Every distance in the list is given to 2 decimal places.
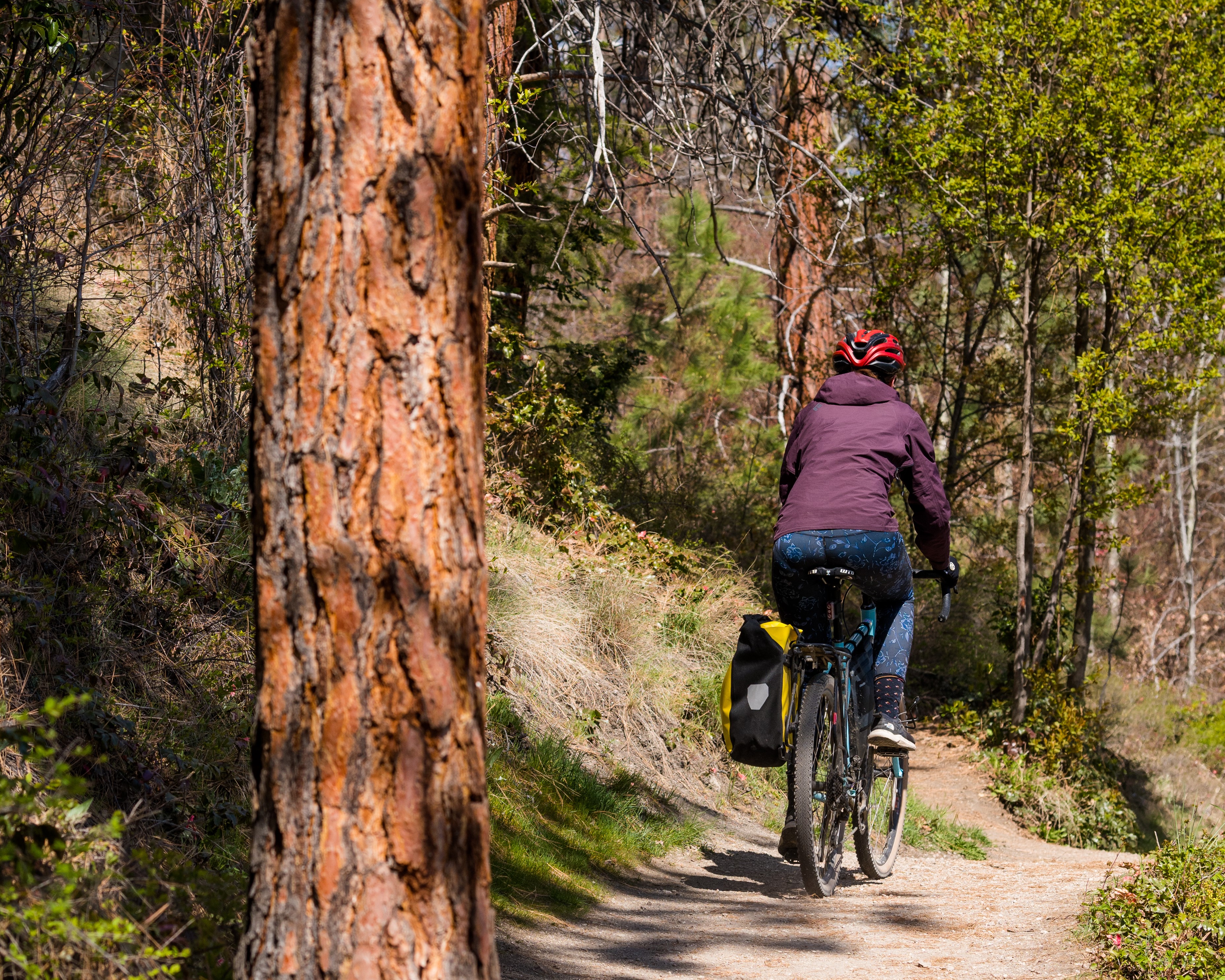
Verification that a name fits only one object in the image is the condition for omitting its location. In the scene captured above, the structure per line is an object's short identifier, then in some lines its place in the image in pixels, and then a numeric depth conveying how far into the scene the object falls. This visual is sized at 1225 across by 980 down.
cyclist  9.91
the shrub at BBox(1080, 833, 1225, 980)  7.38
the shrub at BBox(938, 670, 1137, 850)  20.17
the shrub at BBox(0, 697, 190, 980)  4.58
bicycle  9.70
